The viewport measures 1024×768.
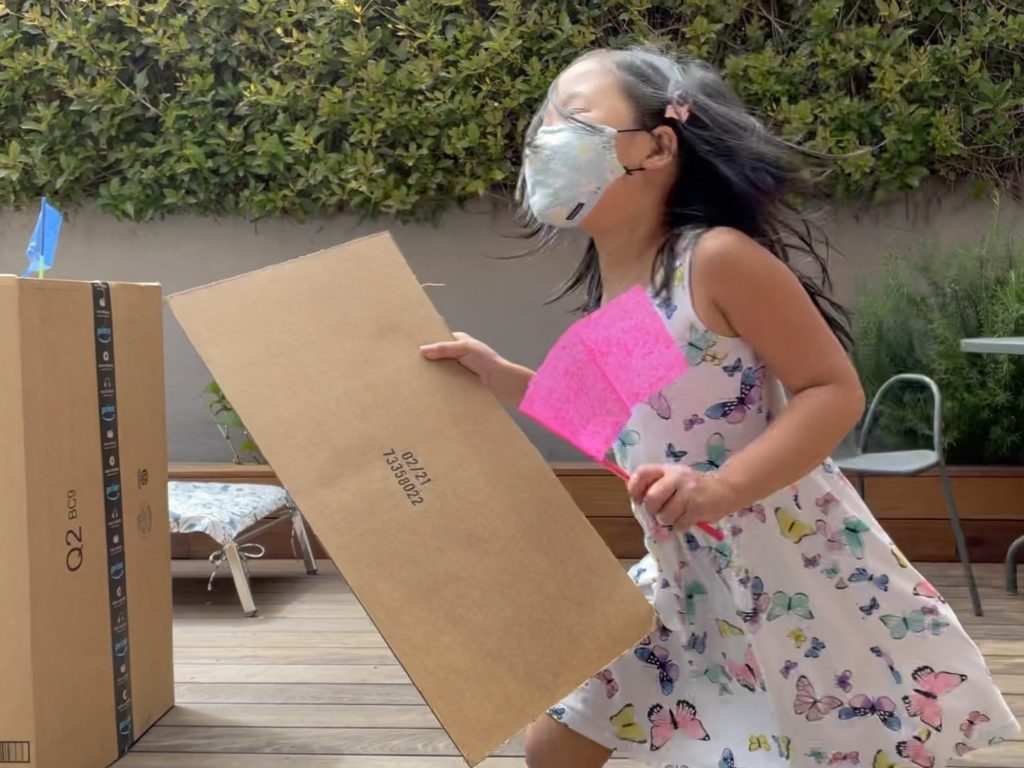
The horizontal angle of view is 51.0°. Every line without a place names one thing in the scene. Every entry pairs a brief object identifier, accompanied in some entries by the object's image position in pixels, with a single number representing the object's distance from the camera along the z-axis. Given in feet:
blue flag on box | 5.39
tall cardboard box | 5.00
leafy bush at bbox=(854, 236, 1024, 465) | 9.82
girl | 3.49
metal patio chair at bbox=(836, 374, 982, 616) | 8.16
